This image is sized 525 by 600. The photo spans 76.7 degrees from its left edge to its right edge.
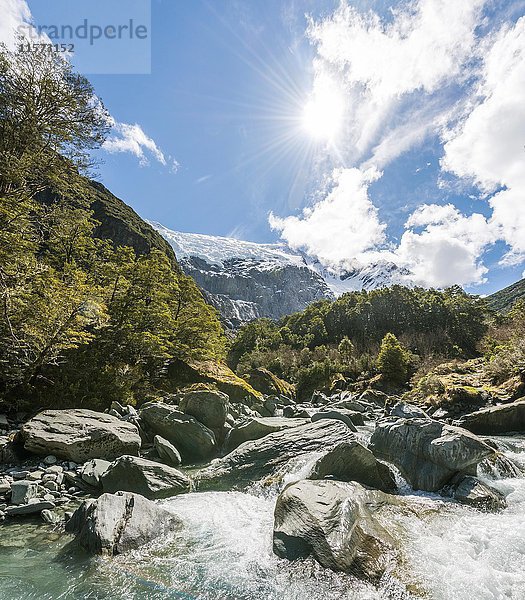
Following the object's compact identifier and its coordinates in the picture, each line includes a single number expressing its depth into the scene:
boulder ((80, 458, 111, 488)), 7.66
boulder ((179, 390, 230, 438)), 12.22
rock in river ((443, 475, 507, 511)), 6.92
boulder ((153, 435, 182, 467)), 9.94
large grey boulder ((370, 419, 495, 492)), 7.91
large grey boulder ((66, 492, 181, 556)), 5.14
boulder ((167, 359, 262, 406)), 20.95
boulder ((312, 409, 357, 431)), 14.40
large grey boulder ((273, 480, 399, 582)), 4.67
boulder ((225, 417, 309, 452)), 11.28
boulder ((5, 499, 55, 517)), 6.33
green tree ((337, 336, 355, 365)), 54.97
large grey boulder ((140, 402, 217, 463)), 10.77
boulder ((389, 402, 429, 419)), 21.17
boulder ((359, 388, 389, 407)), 34.85
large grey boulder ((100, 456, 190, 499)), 7.60
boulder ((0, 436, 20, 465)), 8.22
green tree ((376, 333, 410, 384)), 44.38
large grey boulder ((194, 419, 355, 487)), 8.77
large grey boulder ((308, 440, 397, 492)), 7.68
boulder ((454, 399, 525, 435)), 16.45
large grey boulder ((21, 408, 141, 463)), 8.59
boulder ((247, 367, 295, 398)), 32.91
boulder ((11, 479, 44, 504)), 6.65
